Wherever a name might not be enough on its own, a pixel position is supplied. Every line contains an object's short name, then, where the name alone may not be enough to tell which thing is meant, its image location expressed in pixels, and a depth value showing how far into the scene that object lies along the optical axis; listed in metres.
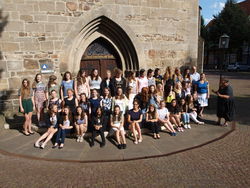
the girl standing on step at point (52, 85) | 5.68
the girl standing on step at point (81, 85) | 5.69
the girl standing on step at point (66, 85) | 5.64
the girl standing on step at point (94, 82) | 5.91
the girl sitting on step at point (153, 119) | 5.35
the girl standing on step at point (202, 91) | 6.56
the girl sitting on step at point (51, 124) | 4.94
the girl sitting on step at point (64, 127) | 4.95
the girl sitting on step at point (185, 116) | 6.06
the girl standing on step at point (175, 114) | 5.84
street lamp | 8.91
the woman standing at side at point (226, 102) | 6.05
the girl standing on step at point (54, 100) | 5.31
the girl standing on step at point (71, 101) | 5.30
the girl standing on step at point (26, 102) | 5.48
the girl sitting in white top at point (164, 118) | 5.54
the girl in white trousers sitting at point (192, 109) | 6.22
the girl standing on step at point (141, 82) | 6.05
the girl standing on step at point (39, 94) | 5.66
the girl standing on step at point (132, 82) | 5.88
